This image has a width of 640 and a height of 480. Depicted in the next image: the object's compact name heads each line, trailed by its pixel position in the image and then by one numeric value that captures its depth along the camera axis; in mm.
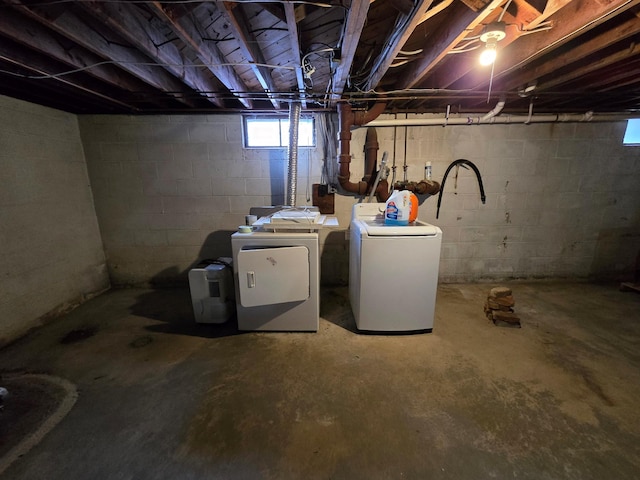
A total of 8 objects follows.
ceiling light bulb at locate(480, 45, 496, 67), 1498
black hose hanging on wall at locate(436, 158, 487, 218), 3043
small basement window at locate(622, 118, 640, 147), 3002
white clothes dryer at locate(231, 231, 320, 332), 1993
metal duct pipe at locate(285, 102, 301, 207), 2598
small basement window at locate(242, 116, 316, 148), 3029
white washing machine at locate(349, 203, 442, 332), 2016
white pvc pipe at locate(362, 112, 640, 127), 2879
